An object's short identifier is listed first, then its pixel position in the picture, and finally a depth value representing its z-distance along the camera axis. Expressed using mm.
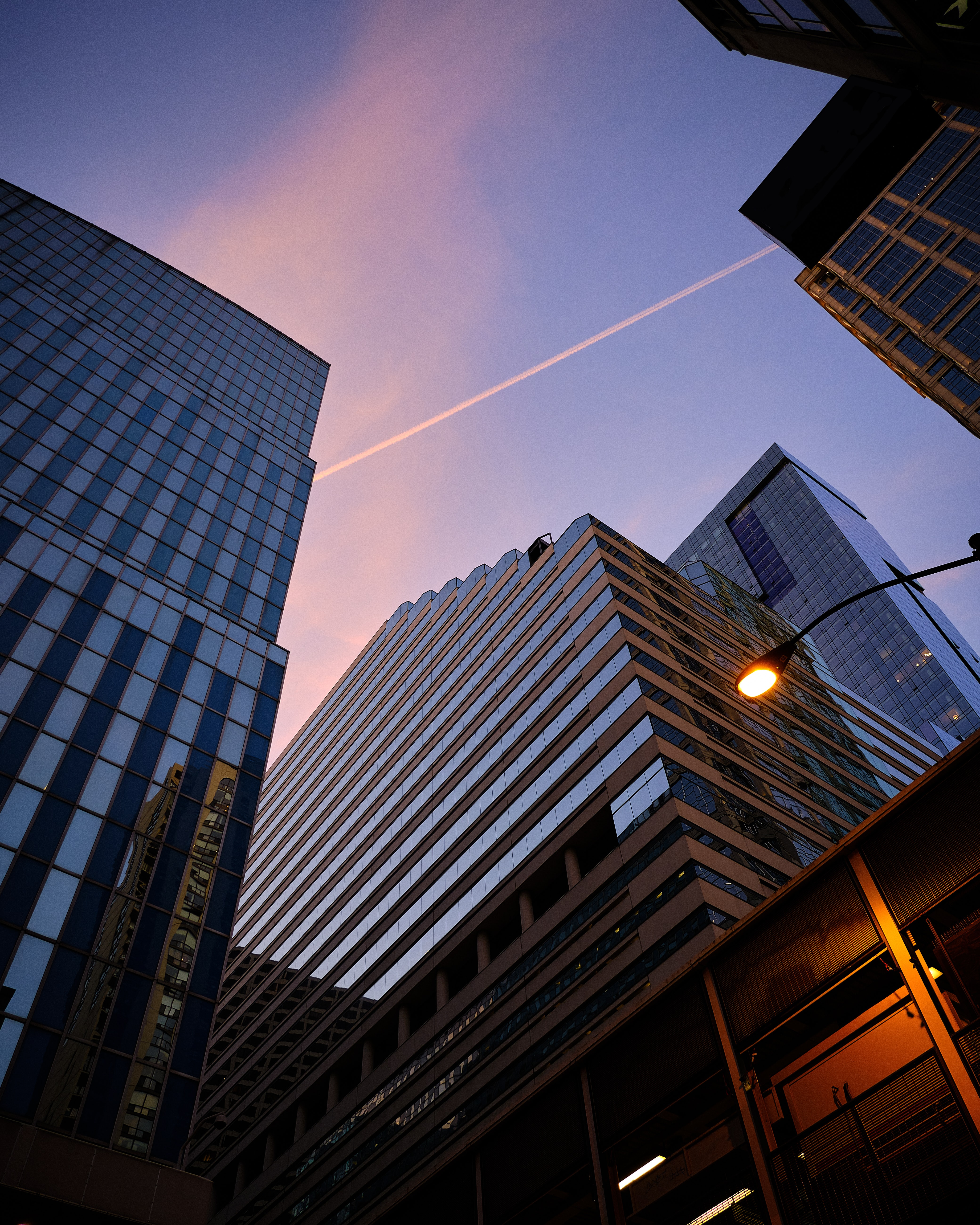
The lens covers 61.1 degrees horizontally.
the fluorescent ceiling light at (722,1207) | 11562
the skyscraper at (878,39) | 17328
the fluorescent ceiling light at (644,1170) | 12320
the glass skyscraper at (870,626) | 149000
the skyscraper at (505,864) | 38312
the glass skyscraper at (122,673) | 25375
